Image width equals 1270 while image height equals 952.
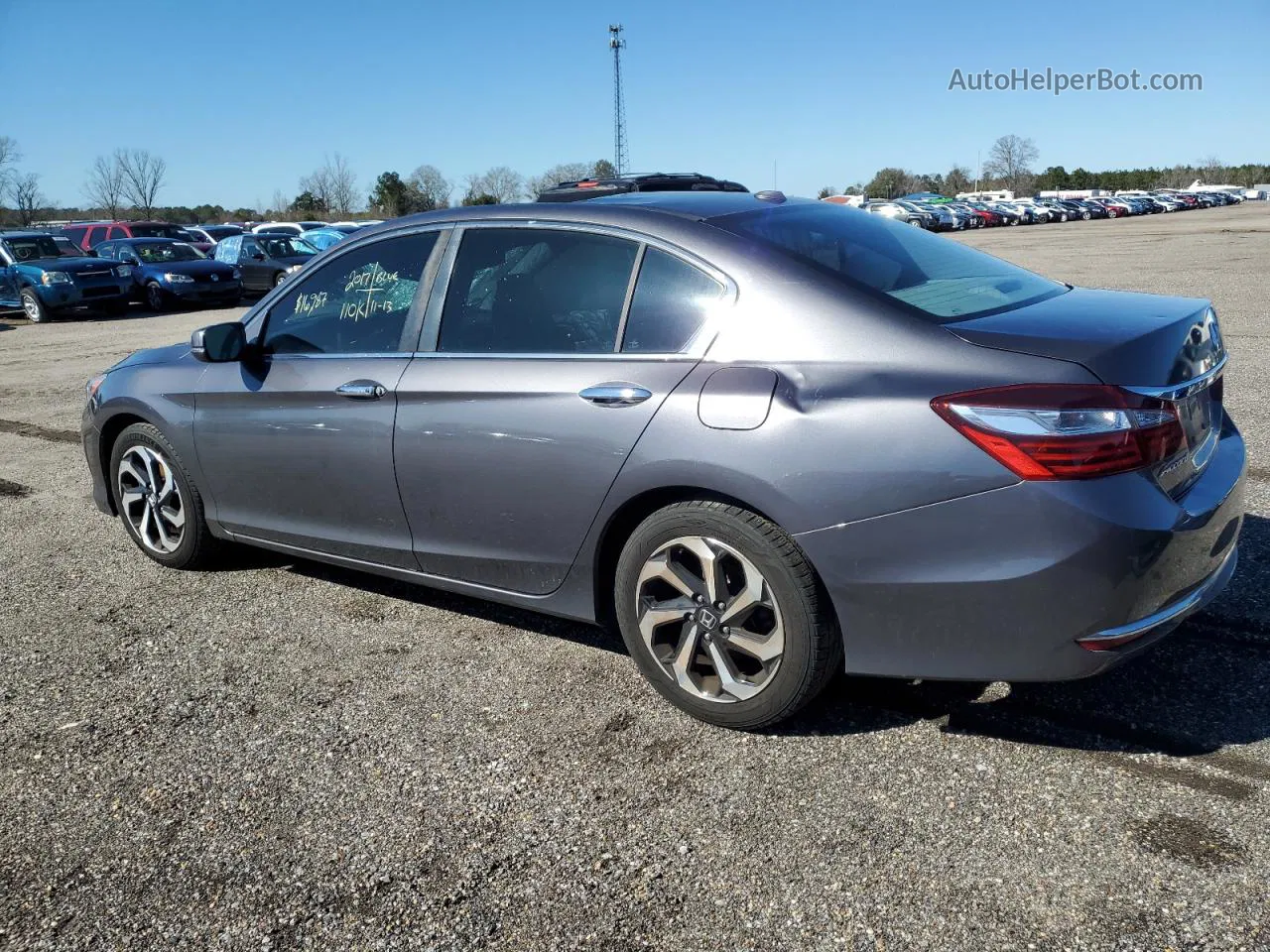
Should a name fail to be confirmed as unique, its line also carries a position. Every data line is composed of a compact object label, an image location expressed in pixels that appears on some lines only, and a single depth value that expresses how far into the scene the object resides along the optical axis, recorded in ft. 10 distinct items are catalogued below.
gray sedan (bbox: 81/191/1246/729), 9.00
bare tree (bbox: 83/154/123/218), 291.17
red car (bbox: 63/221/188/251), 84.17
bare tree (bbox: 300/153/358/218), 305.14
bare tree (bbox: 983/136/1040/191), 438.40
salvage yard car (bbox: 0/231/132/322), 66.39
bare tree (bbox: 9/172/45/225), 251.39
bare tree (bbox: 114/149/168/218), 291.99
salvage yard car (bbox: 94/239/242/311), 69.21
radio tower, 248.32
